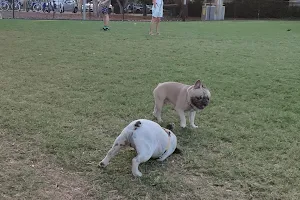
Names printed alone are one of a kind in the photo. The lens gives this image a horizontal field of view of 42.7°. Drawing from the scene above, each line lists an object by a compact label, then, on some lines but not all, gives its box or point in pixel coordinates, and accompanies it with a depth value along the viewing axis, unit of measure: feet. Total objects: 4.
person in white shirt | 40.27
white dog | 8.76
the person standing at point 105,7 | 43.11
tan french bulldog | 11.46
